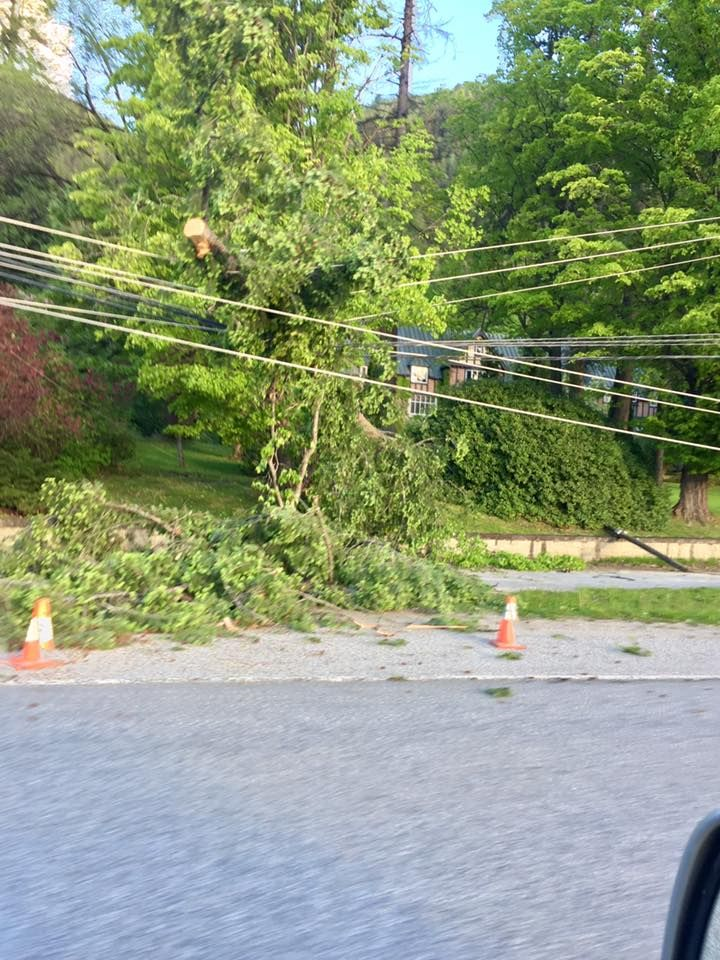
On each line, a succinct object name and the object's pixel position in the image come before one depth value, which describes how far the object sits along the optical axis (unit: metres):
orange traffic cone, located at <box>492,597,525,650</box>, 9.91
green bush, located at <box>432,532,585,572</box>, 16.50
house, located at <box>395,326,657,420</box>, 29.20
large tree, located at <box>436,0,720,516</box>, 21.39
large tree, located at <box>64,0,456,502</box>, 12.41
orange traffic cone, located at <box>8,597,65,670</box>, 8.28
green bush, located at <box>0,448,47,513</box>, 19.88
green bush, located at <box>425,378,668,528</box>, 23.78
